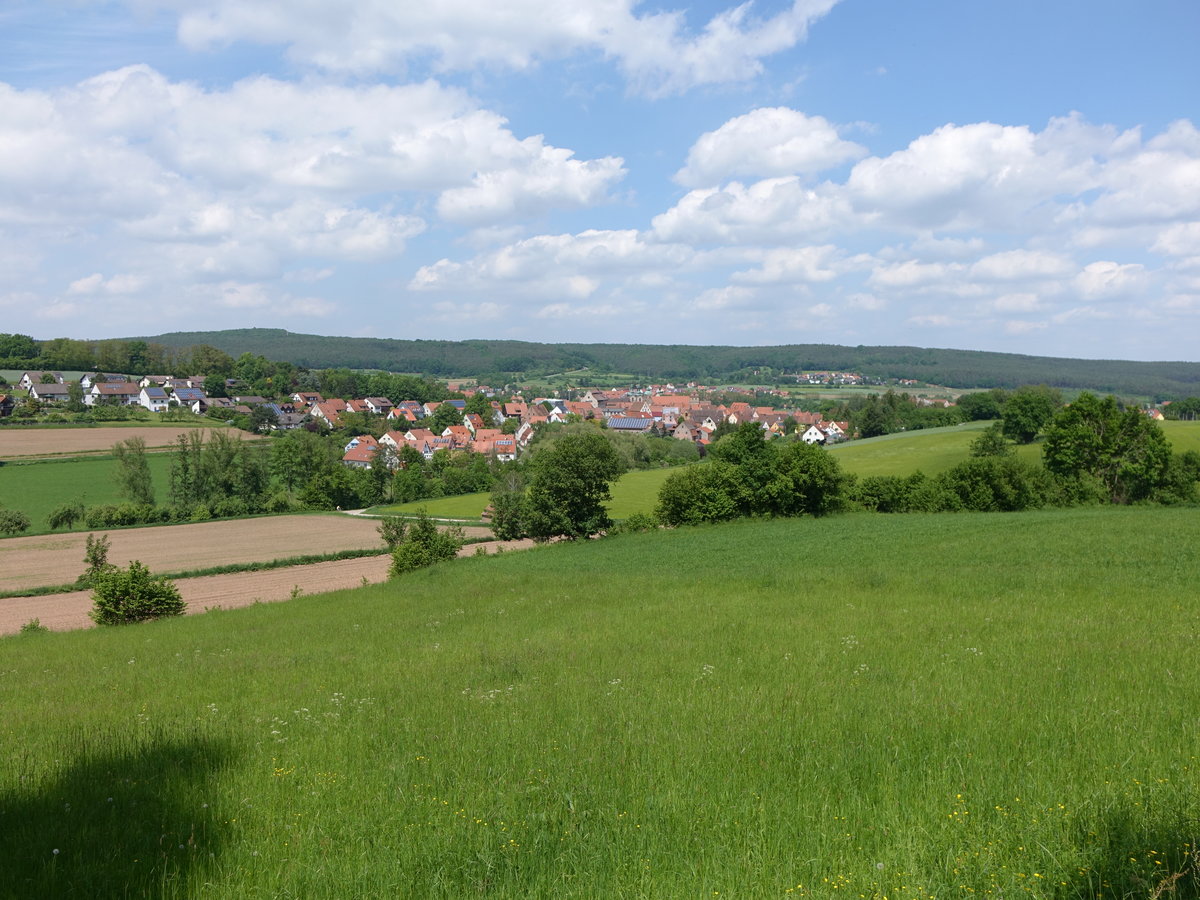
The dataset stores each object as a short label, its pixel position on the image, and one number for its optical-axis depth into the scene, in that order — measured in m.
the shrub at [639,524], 51.72
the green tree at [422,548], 39.94
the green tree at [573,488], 51.88
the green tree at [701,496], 52.16
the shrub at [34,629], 27.64
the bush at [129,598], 28.02
